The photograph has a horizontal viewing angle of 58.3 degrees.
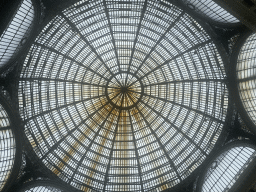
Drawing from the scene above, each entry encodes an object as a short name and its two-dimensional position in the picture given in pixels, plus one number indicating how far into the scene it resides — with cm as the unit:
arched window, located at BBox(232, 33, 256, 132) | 1977
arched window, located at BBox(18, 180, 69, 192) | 2219
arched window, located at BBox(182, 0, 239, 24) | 1923
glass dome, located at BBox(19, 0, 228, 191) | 2344
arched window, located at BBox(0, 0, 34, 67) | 1803
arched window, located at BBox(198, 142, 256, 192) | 2181
